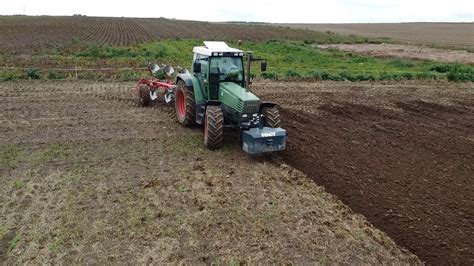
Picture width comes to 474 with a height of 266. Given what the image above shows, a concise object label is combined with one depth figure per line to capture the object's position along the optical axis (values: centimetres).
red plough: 1395
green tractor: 935
